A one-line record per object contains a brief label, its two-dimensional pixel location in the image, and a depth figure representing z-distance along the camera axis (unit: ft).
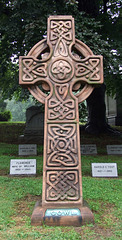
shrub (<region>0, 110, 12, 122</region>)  70.90
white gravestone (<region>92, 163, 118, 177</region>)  17.76
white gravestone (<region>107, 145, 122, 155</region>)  25.99
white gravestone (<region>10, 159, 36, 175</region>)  17.74
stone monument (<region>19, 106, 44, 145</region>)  32.37
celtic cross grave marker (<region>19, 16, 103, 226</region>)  9.98
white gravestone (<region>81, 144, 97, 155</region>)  26.25
